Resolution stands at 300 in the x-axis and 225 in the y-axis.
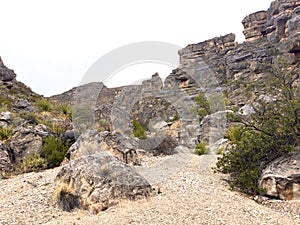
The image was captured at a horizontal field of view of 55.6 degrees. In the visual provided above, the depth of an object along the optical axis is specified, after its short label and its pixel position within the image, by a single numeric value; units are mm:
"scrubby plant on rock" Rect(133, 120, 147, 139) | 10531
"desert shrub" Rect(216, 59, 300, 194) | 5918
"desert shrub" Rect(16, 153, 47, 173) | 7832
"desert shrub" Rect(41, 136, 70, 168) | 8227
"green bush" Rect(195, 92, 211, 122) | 17134
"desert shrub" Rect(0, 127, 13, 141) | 9016
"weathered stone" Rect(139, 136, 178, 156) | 9586
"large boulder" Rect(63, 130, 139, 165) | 7639
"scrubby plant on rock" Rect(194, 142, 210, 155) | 9781
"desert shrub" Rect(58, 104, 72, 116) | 14553
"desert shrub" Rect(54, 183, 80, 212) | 4871
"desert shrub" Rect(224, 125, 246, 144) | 7348
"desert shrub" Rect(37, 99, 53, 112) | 15455
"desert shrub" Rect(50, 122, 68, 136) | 10481
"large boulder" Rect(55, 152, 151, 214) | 4723
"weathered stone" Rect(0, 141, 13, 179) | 7490
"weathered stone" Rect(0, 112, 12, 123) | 10898
